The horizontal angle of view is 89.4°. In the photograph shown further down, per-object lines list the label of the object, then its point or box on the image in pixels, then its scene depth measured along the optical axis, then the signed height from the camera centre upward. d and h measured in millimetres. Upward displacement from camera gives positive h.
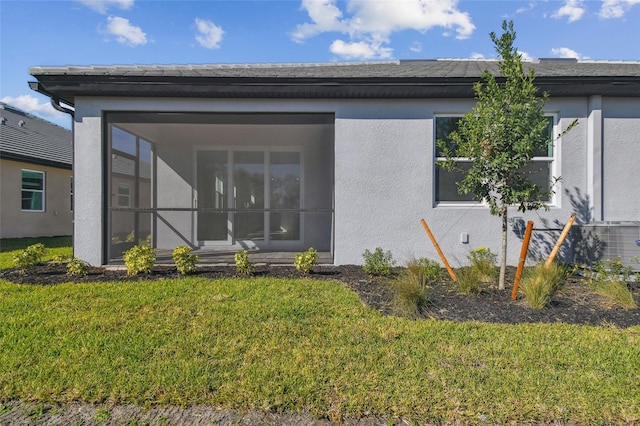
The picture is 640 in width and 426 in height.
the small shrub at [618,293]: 4066 -1079
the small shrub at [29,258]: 5562 -882
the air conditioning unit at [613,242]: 5035 -494
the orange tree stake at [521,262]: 4344 -715
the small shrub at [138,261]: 5531 -921
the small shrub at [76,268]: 5430 -1025
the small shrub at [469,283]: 4566 -1039
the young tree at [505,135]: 4305 +1032
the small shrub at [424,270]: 4855 -973
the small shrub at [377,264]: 5605 -952
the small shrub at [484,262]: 5297 -899
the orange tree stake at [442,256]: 5012 -753
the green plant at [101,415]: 2053 -1340
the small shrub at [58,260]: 6281 -1036
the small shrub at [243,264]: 5582 -957
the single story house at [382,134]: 5797 +1443
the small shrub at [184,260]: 5555 -905
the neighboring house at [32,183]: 11602 +940
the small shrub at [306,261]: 5746 -928
